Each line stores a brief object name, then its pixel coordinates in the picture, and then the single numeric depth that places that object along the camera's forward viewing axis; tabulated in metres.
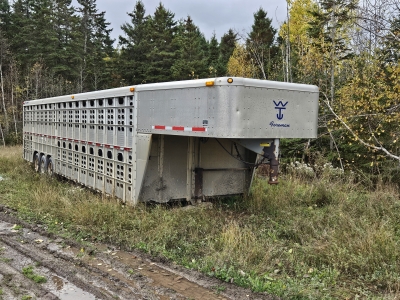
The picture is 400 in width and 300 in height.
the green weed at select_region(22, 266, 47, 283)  4.55
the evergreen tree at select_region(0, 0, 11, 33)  32.81
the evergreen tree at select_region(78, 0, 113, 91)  33.38
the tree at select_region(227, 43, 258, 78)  22.45
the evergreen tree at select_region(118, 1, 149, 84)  30.51
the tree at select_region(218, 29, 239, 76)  34.65
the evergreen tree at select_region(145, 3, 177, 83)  29.92
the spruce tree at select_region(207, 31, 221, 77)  35.45
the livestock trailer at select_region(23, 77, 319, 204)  6.11
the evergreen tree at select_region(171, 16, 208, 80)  28.36
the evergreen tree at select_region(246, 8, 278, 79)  25.01
